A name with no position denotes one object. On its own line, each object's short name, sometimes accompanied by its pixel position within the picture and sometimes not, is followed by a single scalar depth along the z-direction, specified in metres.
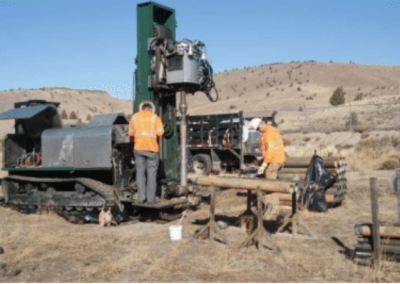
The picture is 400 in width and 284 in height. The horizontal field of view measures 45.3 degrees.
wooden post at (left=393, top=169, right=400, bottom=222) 6.58
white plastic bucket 8.37
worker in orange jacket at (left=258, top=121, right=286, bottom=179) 9.89
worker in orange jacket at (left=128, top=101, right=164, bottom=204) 9.80
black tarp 11.20
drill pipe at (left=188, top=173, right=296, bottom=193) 7.74
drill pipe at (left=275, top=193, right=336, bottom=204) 11.51
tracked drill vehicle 10.56
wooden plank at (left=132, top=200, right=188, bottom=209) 9.70
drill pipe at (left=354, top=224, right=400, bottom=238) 6.43
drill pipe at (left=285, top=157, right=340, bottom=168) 12.67
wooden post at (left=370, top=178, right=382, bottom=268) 6.35
